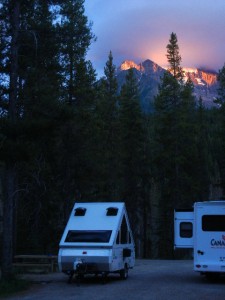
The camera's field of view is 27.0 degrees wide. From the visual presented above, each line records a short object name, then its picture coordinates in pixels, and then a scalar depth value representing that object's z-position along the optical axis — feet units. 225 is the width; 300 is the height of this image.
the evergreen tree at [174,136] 150.71
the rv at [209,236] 54.95
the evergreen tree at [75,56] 99.17
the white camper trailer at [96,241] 54.19
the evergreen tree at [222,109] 158.61
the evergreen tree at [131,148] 159.33
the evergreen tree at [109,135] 137.39
